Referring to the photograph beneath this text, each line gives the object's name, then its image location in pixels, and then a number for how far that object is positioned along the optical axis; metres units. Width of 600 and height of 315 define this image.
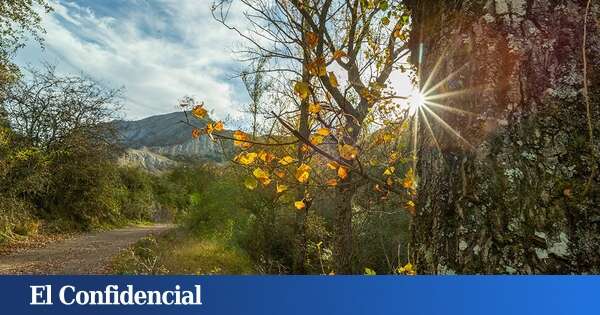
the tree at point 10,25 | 15.16
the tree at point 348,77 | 2.87
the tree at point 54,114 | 19.38
